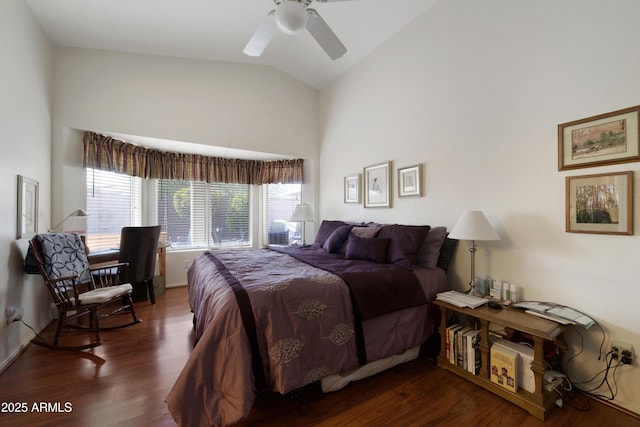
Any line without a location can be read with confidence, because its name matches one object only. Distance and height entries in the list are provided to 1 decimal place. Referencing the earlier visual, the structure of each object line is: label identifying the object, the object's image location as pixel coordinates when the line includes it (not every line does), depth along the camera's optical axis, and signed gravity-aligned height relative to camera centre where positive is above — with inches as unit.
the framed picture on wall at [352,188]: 144.3 +15.1
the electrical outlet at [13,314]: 80.0 -30.6
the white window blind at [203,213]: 167.5 +1.6
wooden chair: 87.5 -24.2
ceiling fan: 70.1 +57.4
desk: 118.0 -18.5
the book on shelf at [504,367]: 63.7 -38.2
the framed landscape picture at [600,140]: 59.8 +18.1
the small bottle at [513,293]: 78.2 -23.6
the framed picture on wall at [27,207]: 86.8 +3.0
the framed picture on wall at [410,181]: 109.8 +14.4
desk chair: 121.0 -17.4
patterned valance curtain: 130.3 +31.0
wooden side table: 59.2 -34.0
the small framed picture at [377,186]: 124.5 +14.3
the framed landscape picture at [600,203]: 60.6 +2.5
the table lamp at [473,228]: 75.7 -4.1
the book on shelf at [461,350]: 73.8 -38.5
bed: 52.2 -25.2
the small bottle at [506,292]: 79.1 -23.5
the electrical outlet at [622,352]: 60.4 -32.3
